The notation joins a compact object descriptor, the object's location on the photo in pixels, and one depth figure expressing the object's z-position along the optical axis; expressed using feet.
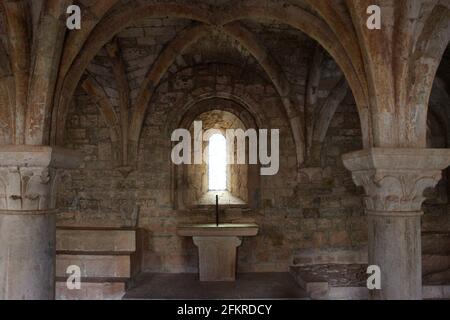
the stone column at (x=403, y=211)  12.62
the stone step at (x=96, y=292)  19.30
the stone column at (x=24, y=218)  12.53
